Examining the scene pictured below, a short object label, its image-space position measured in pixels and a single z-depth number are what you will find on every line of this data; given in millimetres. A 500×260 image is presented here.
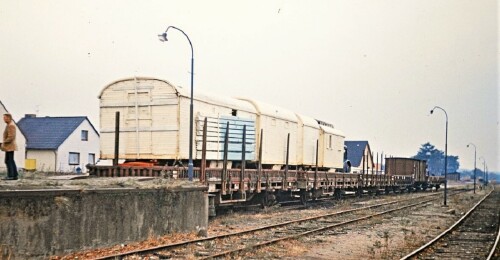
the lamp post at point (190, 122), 17203
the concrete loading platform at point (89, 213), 9820
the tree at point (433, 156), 164375
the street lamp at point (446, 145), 36625
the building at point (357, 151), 77962
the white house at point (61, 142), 48312
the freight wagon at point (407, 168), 56312
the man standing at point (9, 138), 12756
